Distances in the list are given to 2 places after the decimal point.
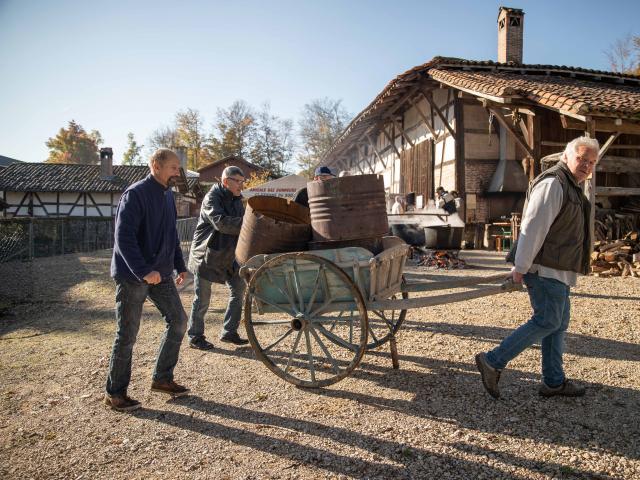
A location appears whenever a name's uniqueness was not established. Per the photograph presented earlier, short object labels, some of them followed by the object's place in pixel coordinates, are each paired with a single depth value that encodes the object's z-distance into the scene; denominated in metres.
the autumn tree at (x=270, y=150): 48.97
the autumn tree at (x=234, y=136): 47.81
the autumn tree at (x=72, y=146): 50.62
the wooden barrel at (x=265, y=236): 3.34
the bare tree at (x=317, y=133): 45.16
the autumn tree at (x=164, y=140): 52.09
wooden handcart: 2.95
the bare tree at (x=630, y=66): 28.17
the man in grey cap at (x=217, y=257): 4.25
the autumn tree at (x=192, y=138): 47.81
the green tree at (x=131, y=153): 56.64
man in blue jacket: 2.91
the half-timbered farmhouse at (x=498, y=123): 8.63
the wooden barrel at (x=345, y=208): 3.22
